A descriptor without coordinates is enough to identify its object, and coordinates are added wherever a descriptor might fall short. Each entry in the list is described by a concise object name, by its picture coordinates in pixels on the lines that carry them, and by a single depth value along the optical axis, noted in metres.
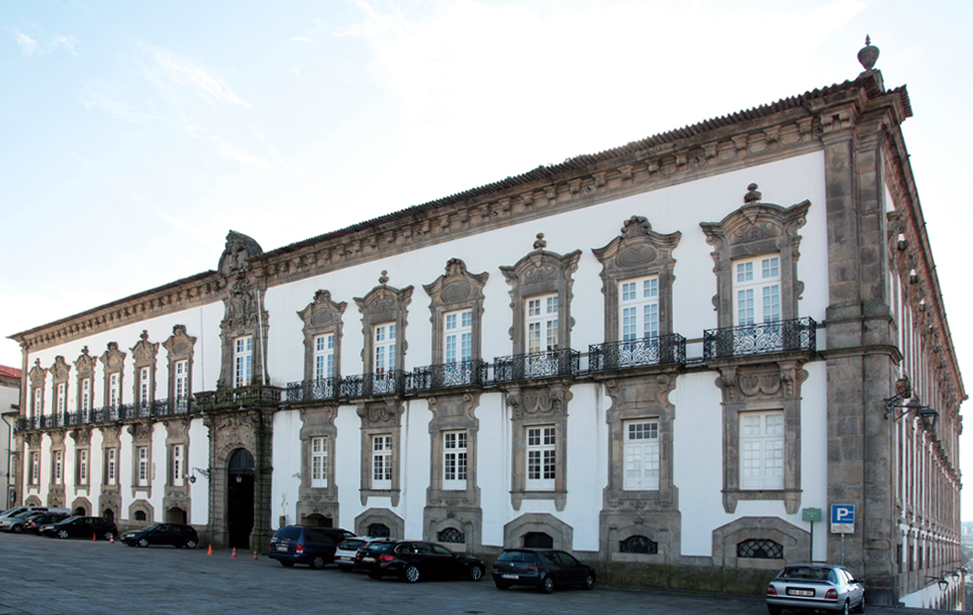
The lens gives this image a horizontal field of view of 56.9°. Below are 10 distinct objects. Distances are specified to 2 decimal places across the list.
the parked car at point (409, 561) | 23.58
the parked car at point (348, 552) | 26.22
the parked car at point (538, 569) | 21.74
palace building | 21.28
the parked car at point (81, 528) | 39.44
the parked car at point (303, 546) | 27.20
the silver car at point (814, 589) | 17.12
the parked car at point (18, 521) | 42.19
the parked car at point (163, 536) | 35.47
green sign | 20.64
